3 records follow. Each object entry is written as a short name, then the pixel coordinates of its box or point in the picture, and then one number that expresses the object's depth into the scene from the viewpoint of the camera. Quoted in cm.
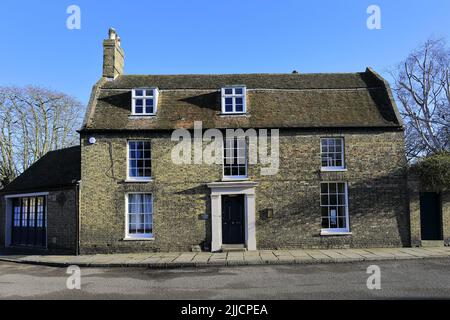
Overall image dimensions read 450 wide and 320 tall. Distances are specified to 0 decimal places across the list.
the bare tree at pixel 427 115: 3272
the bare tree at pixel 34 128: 3688
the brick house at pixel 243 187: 1875
